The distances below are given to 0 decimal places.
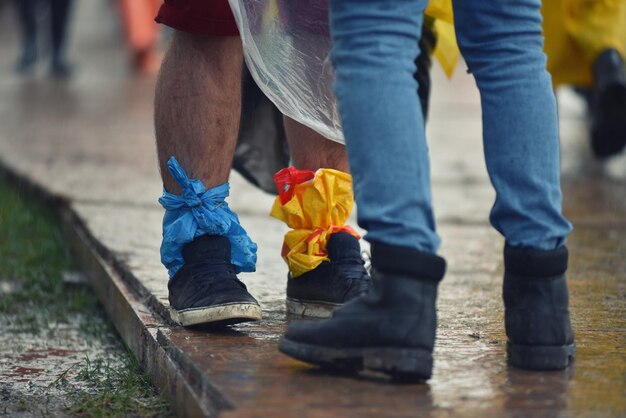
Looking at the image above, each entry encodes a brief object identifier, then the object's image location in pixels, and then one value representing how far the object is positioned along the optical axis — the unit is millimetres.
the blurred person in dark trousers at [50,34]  20984
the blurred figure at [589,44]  8766
